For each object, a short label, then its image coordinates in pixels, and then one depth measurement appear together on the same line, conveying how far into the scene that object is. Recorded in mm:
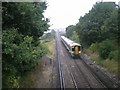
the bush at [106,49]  15390
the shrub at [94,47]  19123
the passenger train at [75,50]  19452
